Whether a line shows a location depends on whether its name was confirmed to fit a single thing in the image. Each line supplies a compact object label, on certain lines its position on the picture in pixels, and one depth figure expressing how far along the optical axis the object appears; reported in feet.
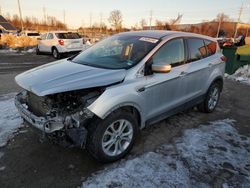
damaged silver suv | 8.96
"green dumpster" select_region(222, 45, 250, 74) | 29.86
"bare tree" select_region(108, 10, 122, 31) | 162.28
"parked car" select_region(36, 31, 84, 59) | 46.96
